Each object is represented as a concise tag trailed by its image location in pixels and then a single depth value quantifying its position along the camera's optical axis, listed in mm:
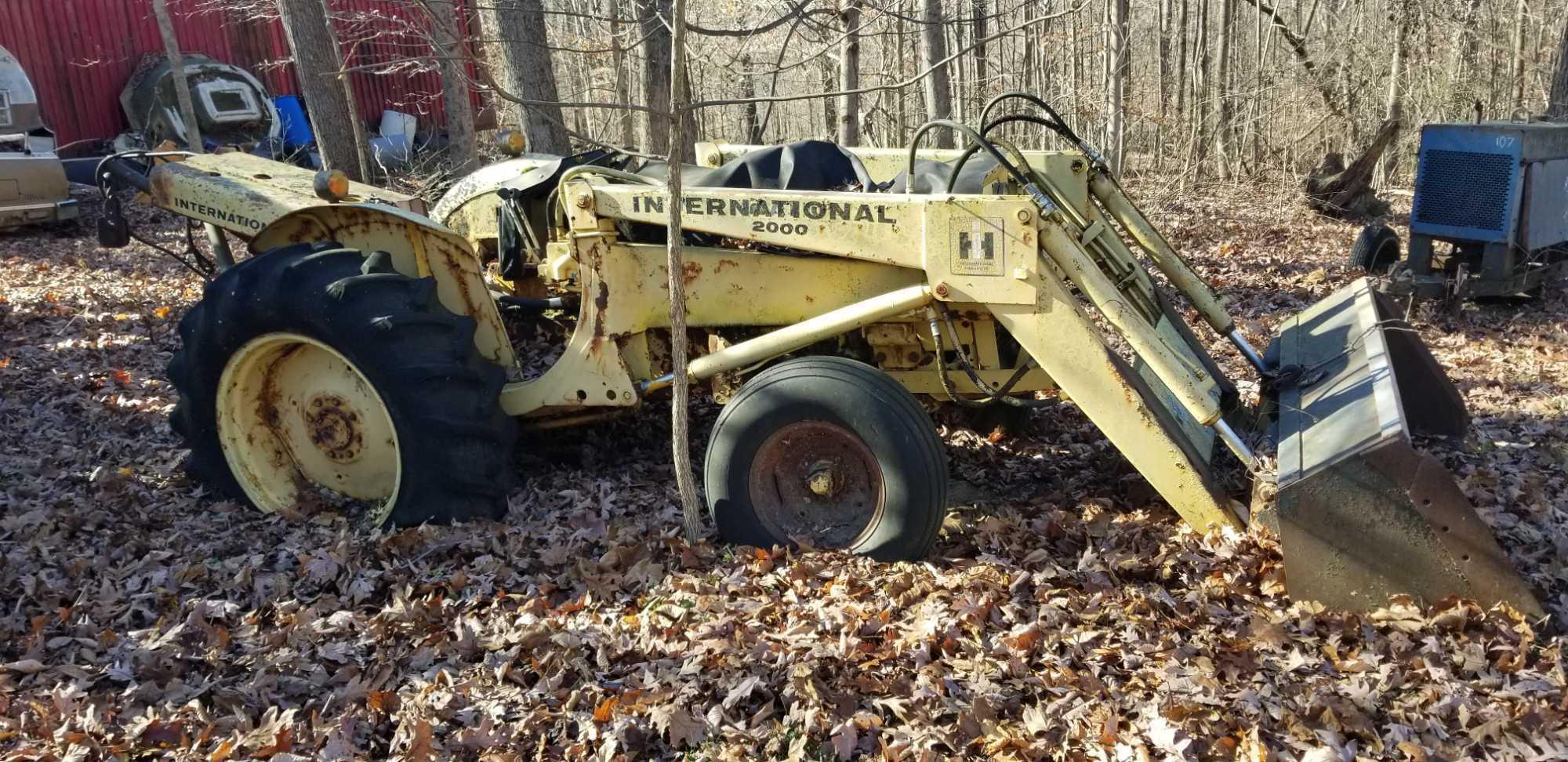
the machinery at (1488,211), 9062
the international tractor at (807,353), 4172
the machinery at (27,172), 12258
